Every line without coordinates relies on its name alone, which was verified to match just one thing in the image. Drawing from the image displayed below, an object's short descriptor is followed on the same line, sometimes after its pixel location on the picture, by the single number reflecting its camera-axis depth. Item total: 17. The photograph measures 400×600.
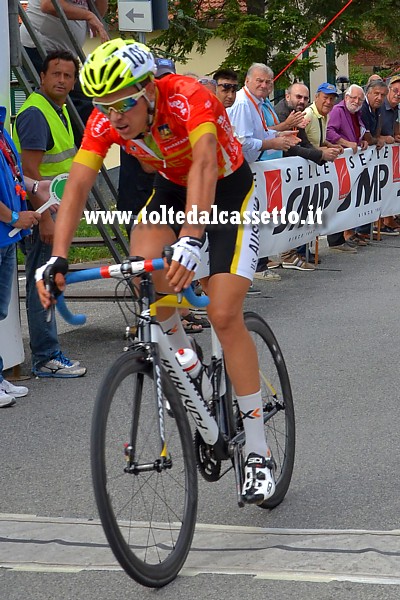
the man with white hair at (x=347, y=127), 14.24
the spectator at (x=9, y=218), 7.24
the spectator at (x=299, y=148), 12.59
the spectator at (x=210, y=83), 10.64
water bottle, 4.43
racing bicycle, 3.88
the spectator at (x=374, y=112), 15.22
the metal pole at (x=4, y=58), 7.77
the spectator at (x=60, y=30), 9.54
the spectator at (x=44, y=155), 7.93
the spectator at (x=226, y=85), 11.26
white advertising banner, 11.75
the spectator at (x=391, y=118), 15.76
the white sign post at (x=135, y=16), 10.73
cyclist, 4.06
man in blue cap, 13.30
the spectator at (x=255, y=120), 11.22
